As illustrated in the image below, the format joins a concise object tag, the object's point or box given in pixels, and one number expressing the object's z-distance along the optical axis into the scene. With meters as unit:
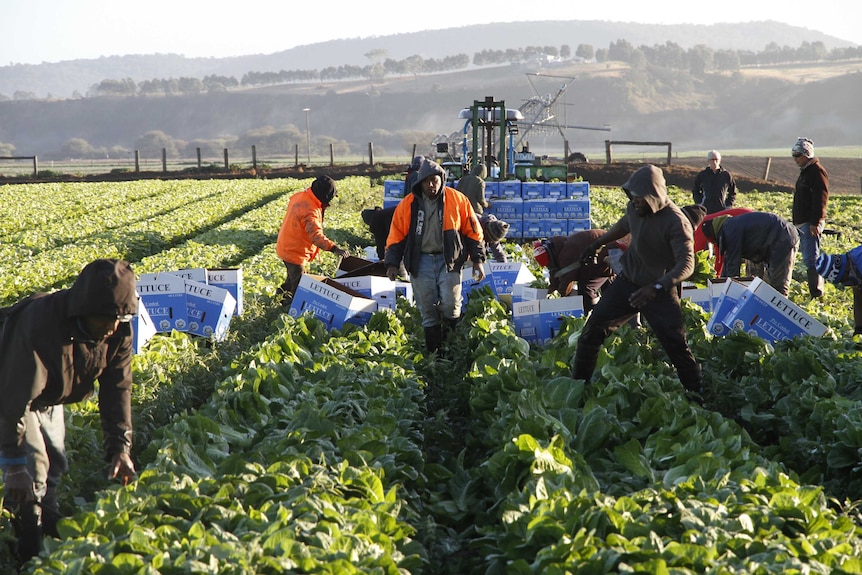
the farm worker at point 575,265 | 15.02
